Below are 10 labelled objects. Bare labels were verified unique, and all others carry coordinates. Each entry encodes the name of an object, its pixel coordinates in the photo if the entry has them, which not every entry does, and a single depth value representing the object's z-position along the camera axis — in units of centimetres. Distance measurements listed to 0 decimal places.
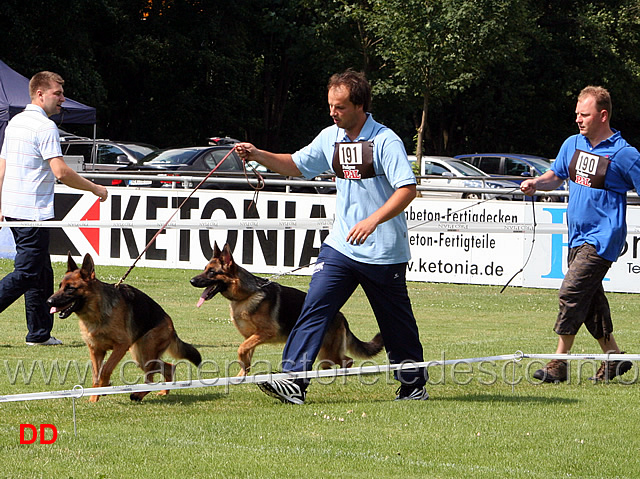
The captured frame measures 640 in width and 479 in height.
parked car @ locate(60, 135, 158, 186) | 5572
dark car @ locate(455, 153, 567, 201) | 6144
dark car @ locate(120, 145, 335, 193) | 4685
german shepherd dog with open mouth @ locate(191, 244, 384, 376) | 1489
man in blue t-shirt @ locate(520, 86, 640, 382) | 1387
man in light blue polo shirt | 1177
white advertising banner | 2916
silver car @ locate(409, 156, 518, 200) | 5128
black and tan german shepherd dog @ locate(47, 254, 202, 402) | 1285
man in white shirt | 1559
